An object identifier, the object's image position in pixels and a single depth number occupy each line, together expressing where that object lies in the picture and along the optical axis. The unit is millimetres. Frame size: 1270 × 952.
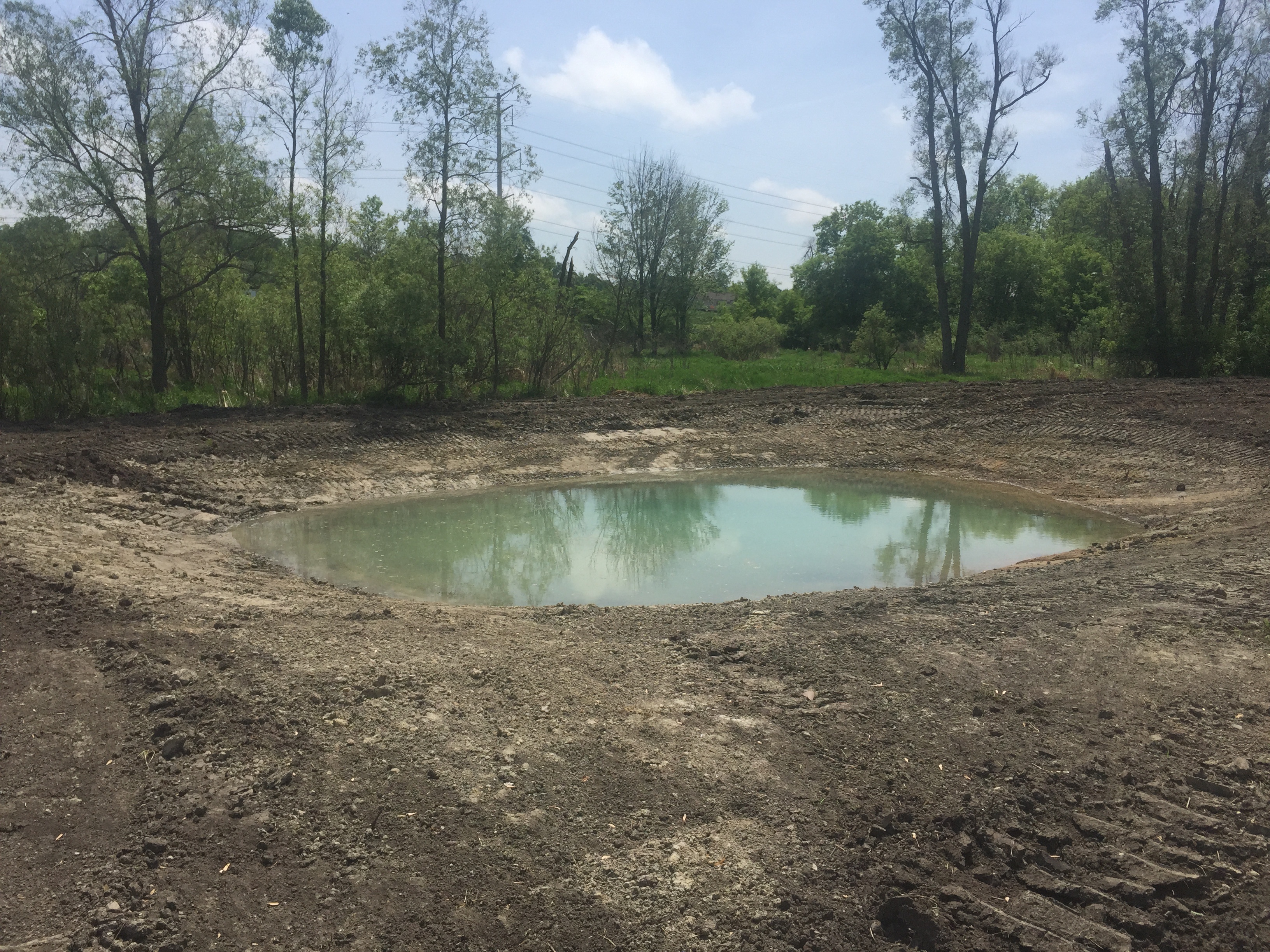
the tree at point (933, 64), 24516
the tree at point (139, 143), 14719
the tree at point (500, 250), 18672
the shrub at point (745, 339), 35094
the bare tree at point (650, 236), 38969
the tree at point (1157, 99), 22031
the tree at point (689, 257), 39469
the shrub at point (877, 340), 27172
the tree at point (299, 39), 16203
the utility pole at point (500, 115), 18047
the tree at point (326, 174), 16844
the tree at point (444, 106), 17734
